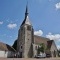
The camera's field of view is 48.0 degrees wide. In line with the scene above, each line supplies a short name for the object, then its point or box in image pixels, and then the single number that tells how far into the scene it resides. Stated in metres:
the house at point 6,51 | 24.44
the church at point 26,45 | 26.20
